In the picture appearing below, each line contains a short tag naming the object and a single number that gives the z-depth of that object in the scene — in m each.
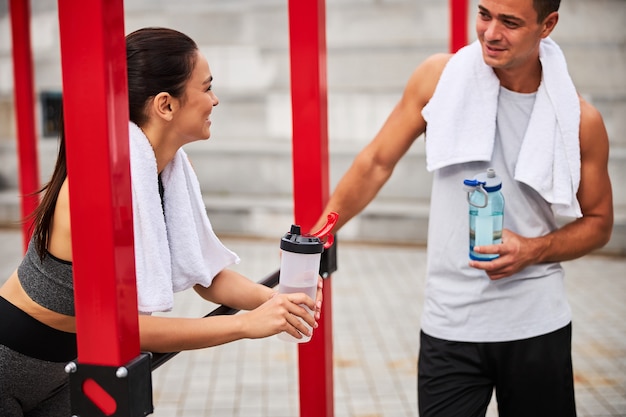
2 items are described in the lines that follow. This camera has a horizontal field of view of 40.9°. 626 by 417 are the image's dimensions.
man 2.14
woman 1.61
